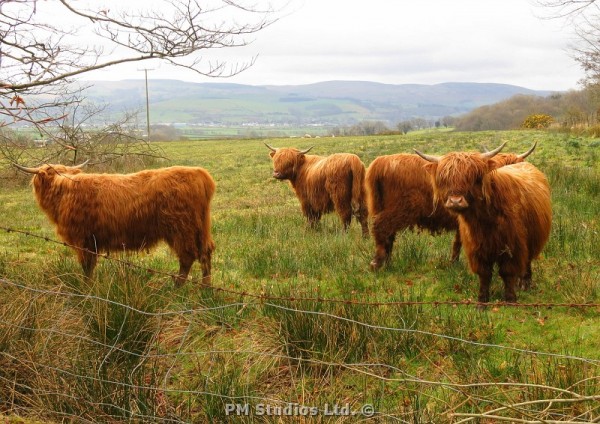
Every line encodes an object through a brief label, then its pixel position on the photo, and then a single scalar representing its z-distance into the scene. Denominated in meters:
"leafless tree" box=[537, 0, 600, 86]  11.97
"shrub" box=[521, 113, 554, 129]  49.09
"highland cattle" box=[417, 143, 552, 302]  4.77
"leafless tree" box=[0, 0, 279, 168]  4.50
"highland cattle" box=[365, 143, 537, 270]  6.37
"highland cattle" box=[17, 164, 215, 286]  5.75
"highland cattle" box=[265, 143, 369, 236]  8.76
